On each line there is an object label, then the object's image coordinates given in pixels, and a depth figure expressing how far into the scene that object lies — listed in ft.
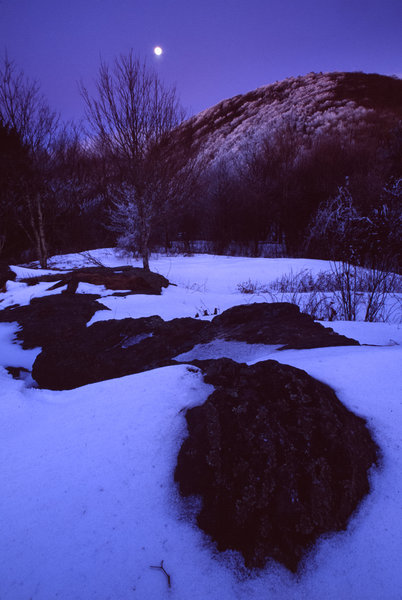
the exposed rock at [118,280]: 14.10
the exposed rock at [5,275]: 15.42
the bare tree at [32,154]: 33.27
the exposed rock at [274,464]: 2.36
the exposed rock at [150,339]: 6.40
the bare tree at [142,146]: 24.53
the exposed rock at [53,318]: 8.48
